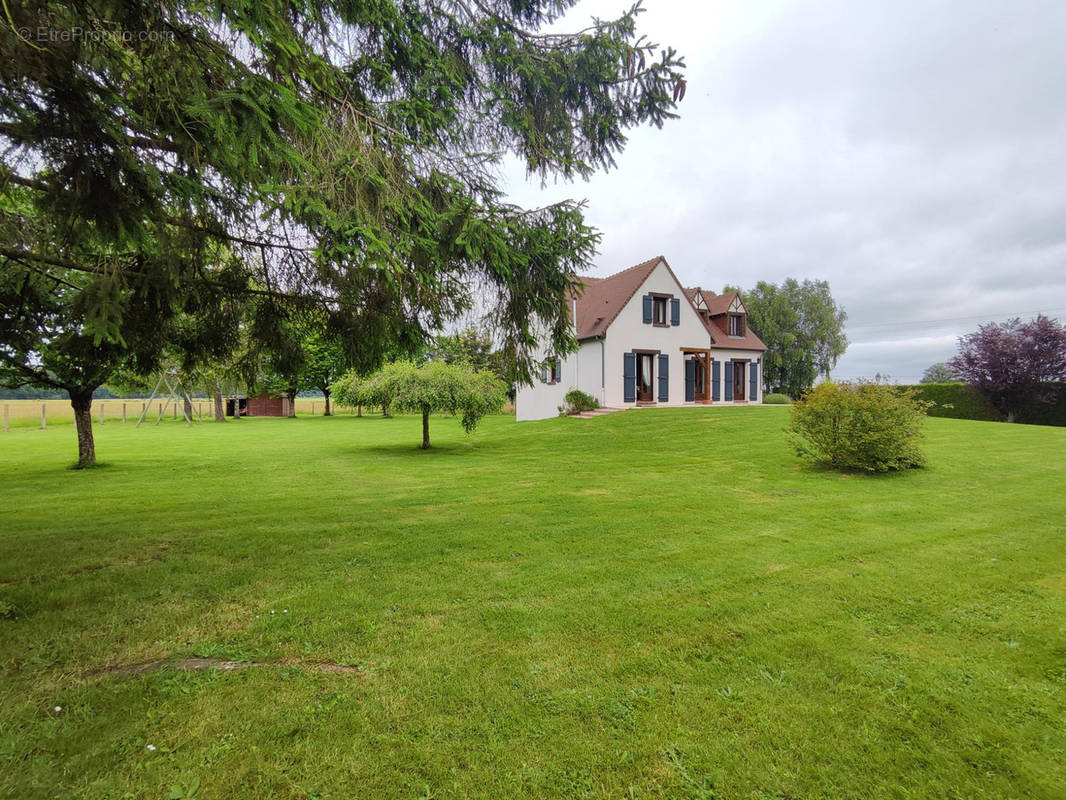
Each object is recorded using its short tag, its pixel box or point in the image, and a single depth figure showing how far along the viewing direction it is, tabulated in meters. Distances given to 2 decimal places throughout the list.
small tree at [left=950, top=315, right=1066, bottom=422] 20.12
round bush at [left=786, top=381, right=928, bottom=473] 8.88
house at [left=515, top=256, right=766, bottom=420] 22.25
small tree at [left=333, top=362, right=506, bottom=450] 14.35
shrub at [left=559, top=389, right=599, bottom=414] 22.44
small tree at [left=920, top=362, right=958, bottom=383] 64.94
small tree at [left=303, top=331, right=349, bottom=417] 38.32
